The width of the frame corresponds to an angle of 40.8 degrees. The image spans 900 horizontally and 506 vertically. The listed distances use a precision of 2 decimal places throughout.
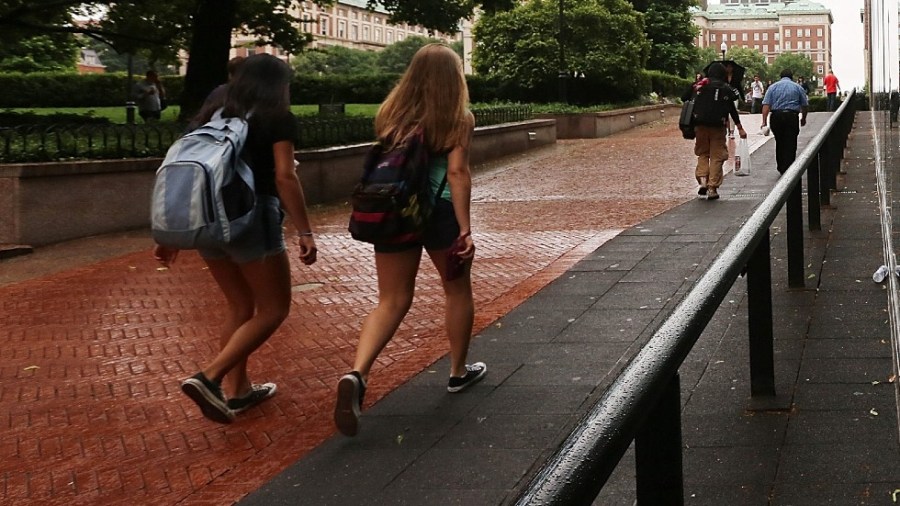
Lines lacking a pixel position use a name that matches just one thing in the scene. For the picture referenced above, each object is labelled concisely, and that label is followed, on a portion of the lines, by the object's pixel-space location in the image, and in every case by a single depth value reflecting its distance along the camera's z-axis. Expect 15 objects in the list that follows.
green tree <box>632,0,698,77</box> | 63.88
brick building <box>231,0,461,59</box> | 138.12
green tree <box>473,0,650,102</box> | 39.28
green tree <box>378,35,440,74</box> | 110.09
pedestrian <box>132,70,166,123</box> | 28.20
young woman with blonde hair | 5.57
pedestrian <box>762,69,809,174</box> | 16.27
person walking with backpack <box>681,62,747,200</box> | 14.74
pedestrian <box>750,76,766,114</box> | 44.88
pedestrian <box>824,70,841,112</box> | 43.47
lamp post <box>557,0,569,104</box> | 36.84
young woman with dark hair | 5.55
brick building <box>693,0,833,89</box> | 193.25
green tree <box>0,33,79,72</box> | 59.58
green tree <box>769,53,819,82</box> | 156.62
